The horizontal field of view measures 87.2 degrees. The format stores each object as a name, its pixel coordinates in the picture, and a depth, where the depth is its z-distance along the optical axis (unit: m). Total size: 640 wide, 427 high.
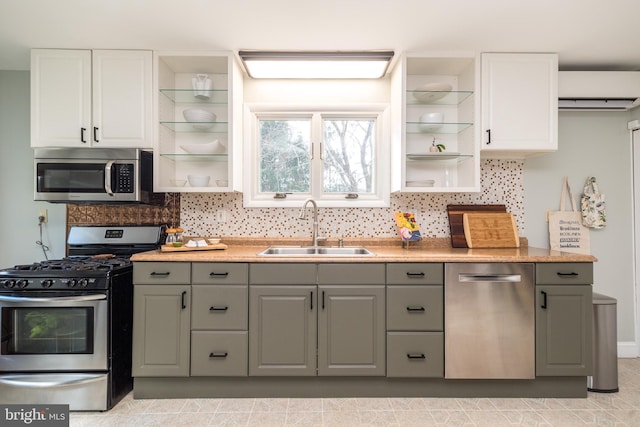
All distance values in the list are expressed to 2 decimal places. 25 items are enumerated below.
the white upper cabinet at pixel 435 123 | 2.56
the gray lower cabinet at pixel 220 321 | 2.19
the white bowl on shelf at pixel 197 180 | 2.58
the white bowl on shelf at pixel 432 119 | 2.64
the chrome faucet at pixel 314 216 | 2.70
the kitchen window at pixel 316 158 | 2.92
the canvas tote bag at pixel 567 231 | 2.87
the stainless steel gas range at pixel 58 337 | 2.05
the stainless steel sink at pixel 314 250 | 2.72
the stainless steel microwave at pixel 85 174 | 2.42
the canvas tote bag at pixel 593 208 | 2.84
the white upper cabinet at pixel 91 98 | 2.48
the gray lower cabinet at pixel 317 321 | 2.19
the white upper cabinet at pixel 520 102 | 2.52
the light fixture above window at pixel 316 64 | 2.48
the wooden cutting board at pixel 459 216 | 2.78
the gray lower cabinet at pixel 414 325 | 2.19
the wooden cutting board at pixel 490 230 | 2.74
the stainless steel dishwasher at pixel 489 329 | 2.19
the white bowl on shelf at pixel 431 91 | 2.63
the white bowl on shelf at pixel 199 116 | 2.63
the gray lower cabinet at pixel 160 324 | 2.19
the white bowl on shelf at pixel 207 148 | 2.63
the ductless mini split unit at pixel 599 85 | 2.68
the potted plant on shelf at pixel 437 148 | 2.69
